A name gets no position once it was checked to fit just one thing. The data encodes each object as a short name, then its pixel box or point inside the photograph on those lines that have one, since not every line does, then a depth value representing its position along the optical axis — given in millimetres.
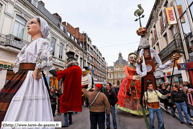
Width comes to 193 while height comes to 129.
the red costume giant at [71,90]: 2635
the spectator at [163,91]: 6369
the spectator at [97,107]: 3195
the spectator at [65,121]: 4336
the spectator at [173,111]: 5427
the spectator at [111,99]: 4104
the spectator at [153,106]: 3454
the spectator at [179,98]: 4887
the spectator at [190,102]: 5450
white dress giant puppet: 1308
